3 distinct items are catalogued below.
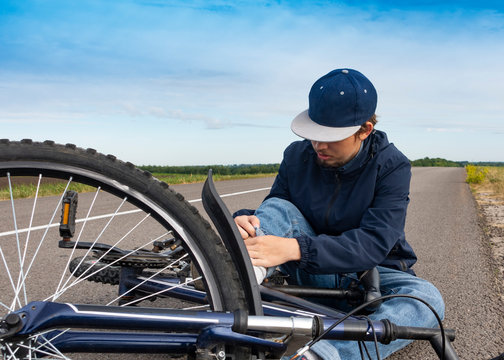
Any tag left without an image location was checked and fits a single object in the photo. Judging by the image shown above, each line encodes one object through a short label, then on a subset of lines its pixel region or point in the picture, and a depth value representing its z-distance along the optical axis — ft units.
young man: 7.02
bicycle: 5.02
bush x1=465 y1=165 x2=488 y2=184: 57.98
